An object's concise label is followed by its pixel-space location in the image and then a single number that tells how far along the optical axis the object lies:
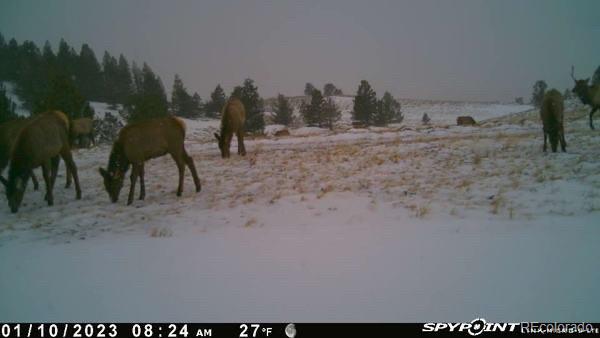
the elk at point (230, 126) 11.32
